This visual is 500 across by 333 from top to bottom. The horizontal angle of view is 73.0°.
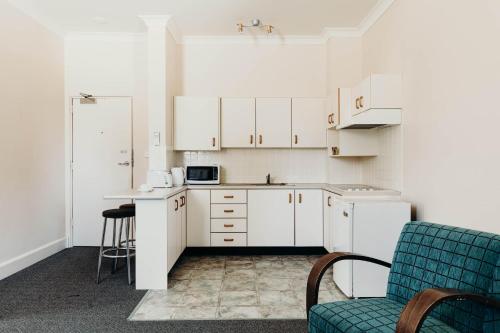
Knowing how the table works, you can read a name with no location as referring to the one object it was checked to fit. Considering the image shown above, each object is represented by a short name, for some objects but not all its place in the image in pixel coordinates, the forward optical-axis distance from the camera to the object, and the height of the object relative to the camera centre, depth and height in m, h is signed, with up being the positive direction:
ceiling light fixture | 4.08 +1.76
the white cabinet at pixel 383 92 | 3.22 +0.71
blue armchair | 1.31 -0.53
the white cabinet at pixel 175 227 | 3.25 -0.65
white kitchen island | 3.08 -0.71
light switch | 4.03 +0.34
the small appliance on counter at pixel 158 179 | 3.76 -0.15
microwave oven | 4.42 -0.11
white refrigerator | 2.77 -0.59
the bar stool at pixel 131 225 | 3.55 -0.76
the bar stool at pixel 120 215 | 3.23 -0.48
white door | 4.57 +0.12
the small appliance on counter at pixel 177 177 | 4.08 -0.14
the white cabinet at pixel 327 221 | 3.88 -0.67
